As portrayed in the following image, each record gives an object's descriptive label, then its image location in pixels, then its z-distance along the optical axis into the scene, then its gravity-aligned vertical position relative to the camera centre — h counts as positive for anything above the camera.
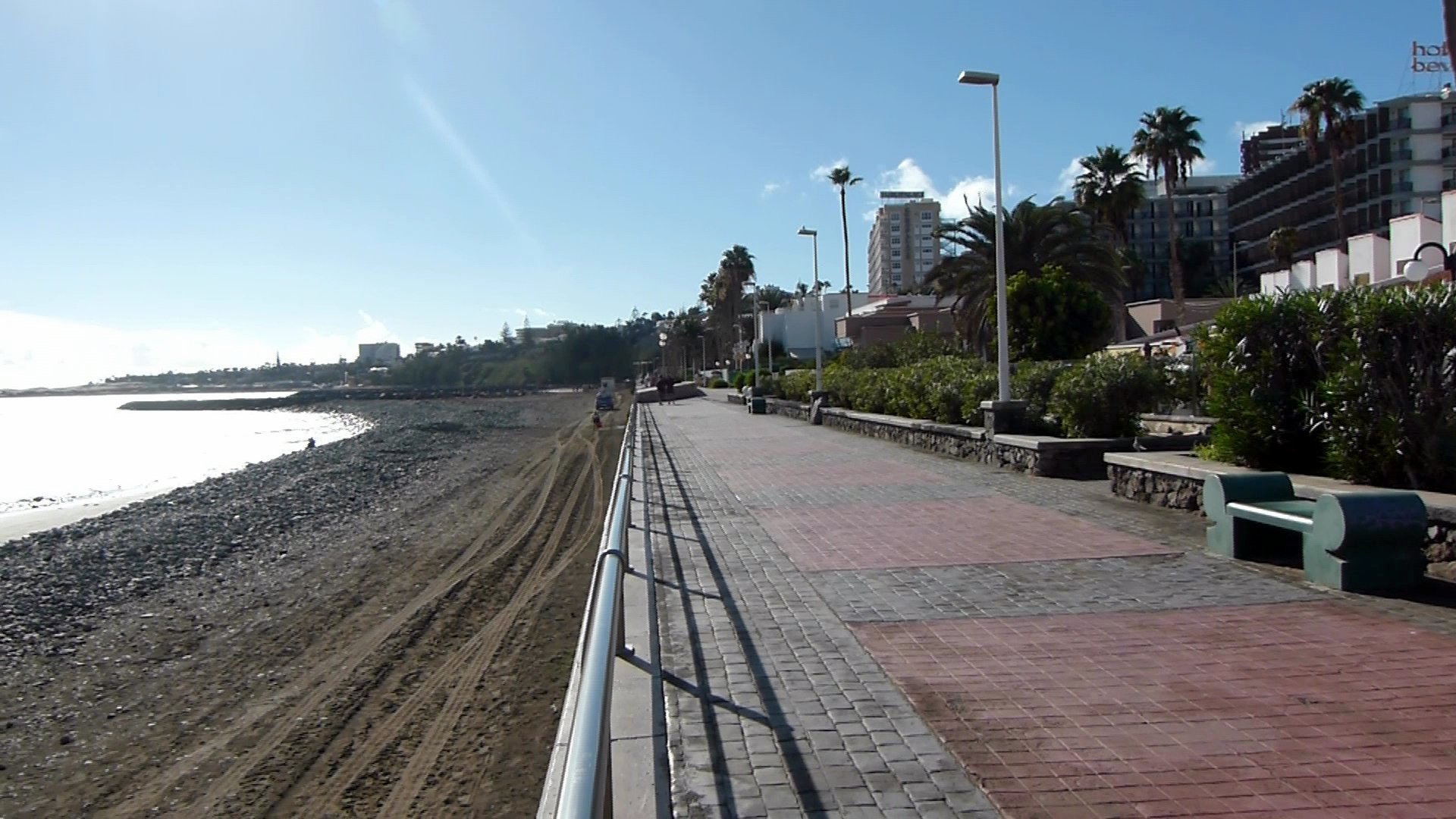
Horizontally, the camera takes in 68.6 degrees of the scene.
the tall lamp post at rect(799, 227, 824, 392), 31.59 +0.22
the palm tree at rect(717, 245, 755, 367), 87.41 +7.33
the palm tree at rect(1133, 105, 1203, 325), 53.22 +10.42
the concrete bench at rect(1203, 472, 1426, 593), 6.38 -1.19
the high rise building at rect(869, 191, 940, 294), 169.00 +19.20
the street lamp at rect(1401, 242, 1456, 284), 11.65 +0.80
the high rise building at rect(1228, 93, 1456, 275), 59.66 +9.96
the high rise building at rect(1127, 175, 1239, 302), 92.44 +10.87
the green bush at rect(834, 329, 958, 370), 35.34 +0.32
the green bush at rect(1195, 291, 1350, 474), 9.02 -0.27
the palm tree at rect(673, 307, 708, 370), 118.69 +4.05
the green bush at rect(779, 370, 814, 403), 36.00 -0.71
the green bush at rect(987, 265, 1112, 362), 25.98 +0.97
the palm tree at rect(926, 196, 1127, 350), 32.53 +3.23
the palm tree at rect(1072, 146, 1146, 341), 53.03 +8.23
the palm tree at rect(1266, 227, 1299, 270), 56.03 +5.37
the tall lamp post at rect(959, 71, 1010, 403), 14.91 +0.94
